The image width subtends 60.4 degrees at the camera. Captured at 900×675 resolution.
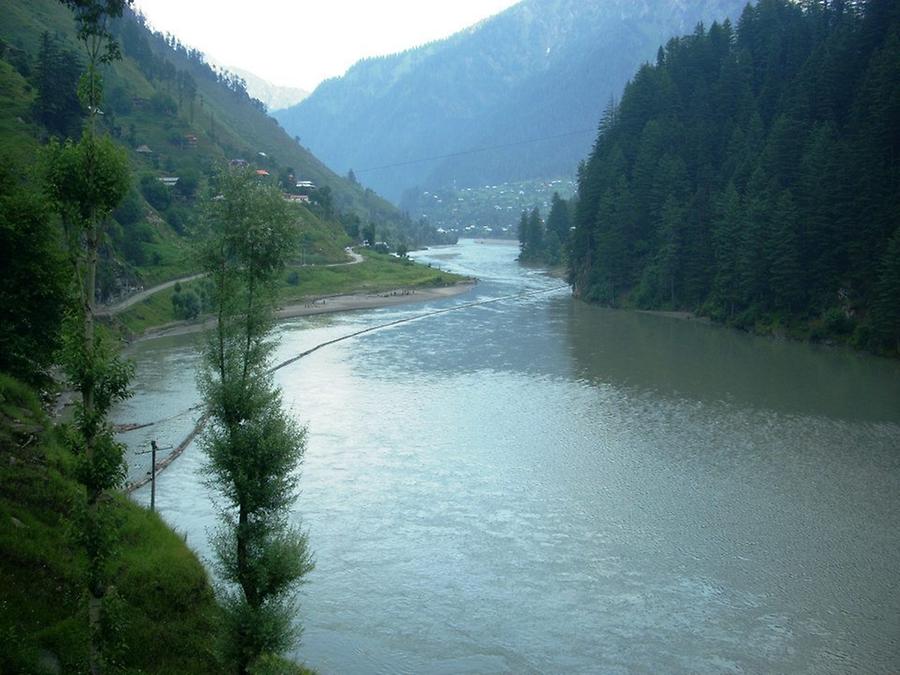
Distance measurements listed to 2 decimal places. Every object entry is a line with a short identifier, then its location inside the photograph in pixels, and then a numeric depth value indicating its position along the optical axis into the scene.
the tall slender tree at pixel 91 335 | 15.59
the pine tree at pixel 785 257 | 82.31
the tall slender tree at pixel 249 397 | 21.91
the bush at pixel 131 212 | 98.34
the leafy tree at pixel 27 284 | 37.12
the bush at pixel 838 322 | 75.94
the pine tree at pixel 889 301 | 67.75
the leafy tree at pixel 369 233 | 172.50
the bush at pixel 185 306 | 88.69
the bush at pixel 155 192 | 113.50
